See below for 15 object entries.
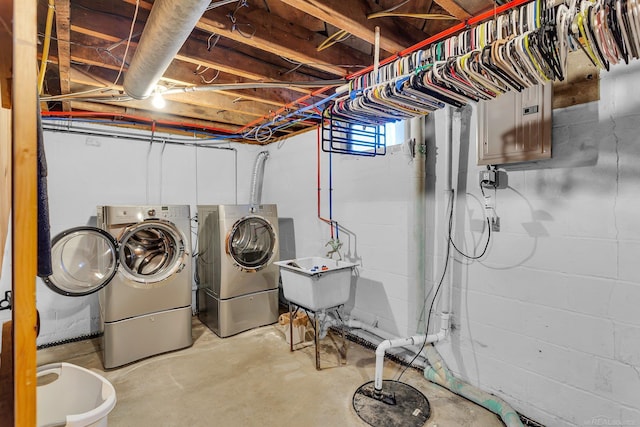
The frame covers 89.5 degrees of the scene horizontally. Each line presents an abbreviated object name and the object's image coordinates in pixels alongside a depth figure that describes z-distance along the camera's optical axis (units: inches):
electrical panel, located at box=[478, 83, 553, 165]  73.0
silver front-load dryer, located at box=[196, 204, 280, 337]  130.3
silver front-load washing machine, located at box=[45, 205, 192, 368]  105.3
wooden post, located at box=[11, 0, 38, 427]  20.2
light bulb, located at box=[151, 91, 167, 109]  93.8
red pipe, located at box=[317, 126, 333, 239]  135.6
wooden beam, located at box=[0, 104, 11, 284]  33.8
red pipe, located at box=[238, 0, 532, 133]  61.9
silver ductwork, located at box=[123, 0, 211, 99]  47.7
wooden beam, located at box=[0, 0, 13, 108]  30.1
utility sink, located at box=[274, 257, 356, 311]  101.7
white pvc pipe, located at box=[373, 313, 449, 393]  89.7
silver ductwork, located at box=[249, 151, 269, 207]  171.8
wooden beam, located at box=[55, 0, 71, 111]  58.3
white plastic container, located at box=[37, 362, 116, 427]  67.6
